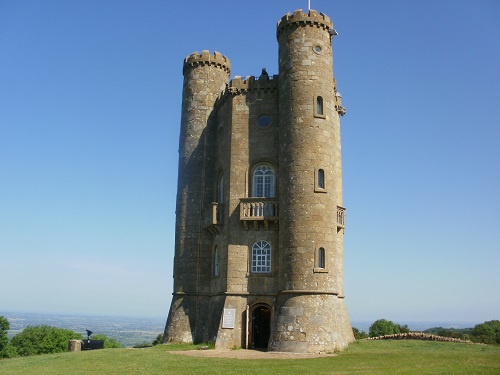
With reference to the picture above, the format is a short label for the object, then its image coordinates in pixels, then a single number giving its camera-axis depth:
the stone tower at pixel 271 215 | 29.56
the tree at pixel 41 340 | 65.00
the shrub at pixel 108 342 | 71.12
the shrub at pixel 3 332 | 65.81
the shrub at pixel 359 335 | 42.12
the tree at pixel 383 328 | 51.50
